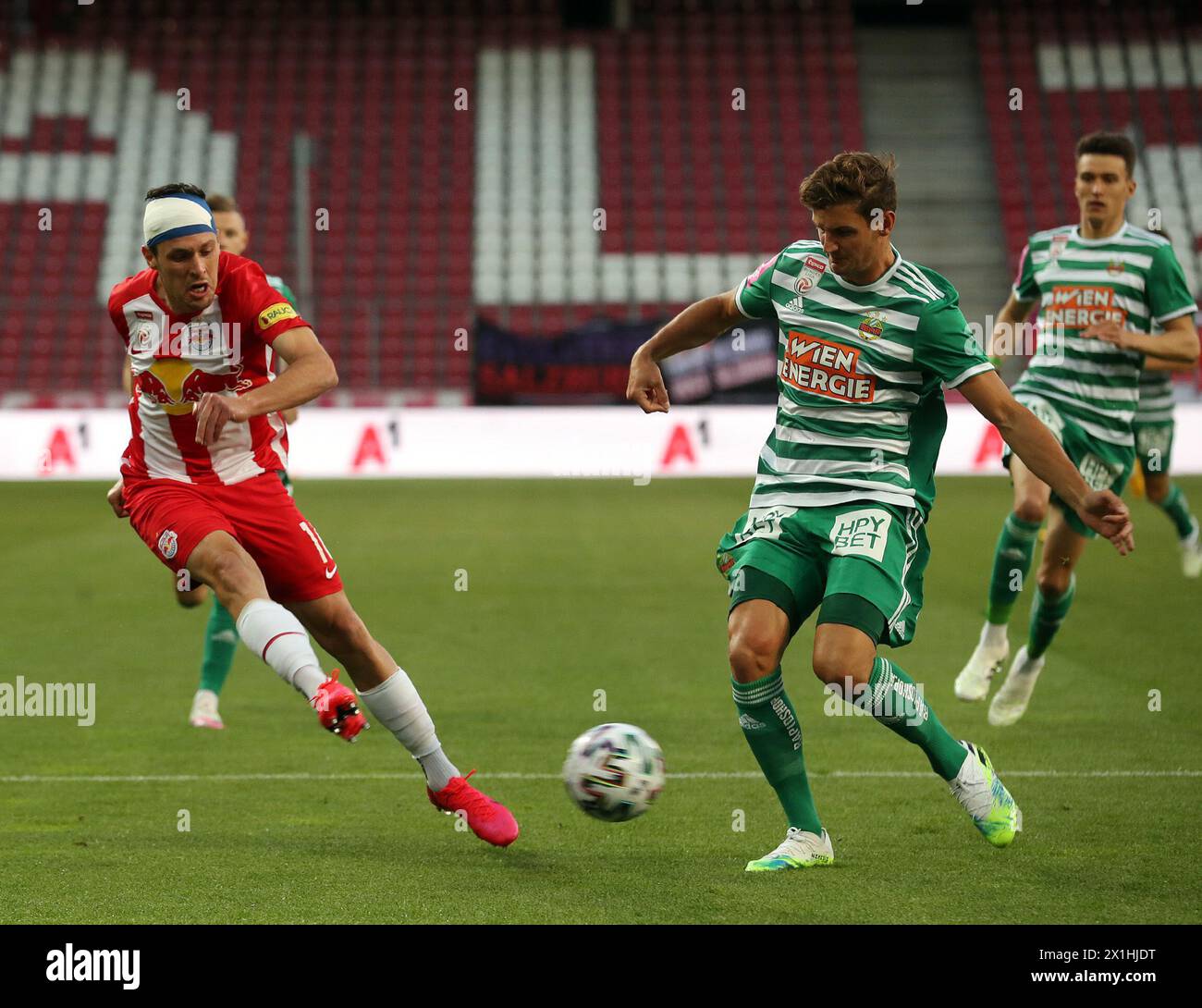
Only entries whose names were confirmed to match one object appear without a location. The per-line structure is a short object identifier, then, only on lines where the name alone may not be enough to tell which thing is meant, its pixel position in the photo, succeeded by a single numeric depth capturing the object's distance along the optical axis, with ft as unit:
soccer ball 31.22
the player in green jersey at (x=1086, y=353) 45.09
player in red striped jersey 31.96
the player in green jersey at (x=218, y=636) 45.16
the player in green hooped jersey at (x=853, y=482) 29.76
